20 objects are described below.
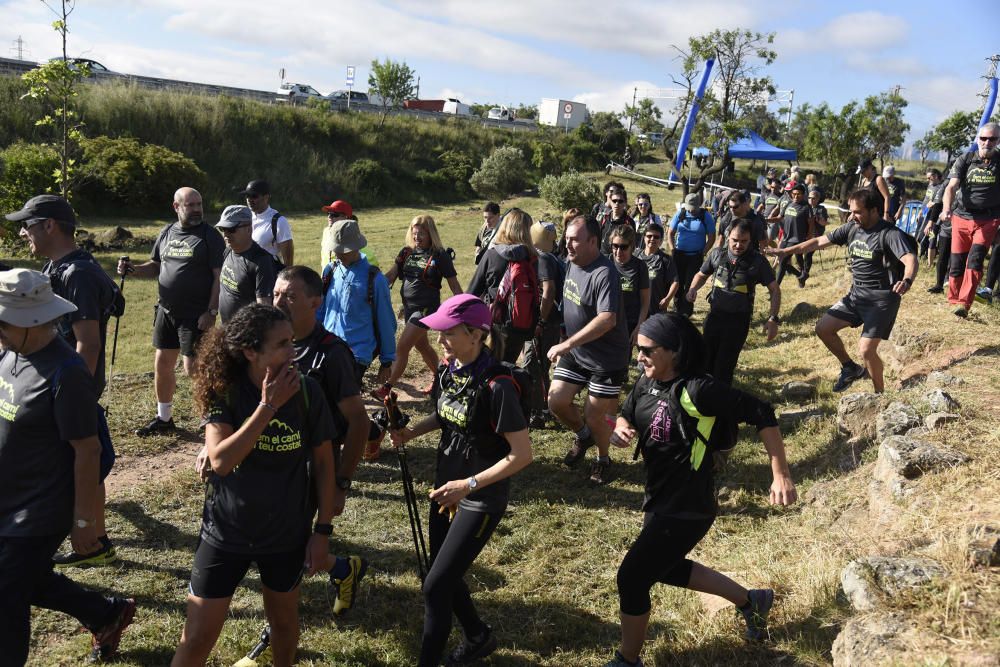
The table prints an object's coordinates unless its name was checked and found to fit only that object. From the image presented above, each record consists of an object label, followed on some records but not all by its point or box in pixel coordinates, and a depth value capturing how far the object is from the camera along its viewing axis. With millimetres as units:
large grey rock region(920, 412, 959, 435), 5188
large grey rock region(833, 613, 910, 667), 3064
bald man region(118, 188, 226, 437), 6246
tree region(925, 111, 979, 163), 35281
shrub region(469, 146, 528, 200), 31531
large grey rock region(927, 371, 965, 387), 6338
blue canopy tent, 29719
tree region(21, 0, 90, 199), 11242
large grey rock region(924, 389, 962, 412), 5422
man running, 6516
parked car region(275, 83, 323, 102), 41125
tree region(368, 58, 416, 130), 53969
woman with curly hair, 2980
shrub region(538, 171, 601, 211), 24422
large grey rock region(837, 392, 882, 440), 6098
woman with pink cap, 3391
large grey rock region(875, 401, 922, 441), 5438
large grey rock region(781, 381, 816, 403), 7876
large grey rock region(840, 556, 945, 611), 3420
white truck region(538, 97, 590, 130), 54703
